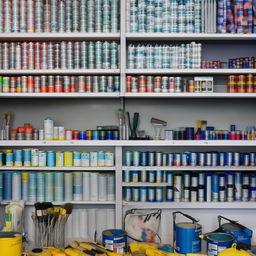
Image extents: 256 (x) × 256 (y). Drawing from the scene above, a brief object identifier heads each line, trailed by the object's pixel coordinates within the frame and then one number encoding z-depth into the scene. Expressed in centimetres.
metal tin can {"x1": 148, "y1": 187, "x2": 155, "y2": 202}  258
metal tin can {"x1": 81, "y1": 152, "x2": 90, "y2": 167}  261
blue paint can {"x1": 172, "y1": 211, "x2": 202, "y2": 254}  223
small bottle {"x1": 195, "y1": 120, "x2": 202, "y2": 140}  259
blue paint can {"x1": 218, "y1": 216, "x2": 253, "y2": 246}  233
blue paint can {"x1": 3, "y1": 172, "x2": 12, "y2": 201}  259
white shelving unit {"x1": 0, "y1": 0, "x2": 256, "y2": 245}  253
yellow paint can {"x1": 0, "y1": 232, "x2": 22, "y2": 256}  209
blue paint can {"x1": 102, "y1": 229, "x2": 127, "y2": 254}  218
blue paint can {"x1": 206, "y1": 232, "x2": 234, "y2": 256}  208
